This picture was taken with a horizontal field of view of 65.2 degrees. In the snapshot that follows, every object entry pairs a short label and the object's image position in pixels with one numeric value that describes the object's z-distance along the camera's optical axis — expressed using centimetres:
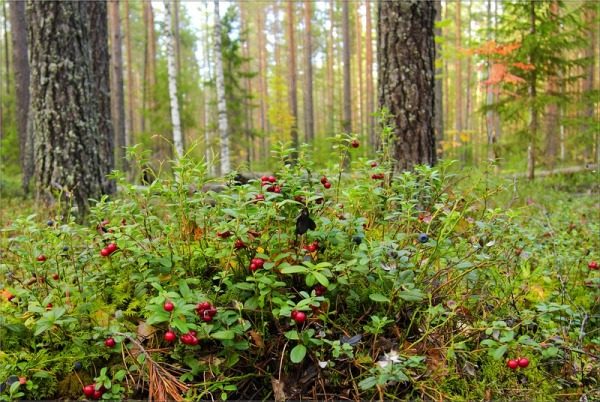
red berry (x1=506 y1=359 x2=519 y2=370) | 197
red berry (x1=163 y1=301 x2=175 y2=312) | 175
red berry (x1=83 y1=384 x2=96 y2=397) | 183
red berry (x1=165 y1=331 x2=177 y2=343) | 181
